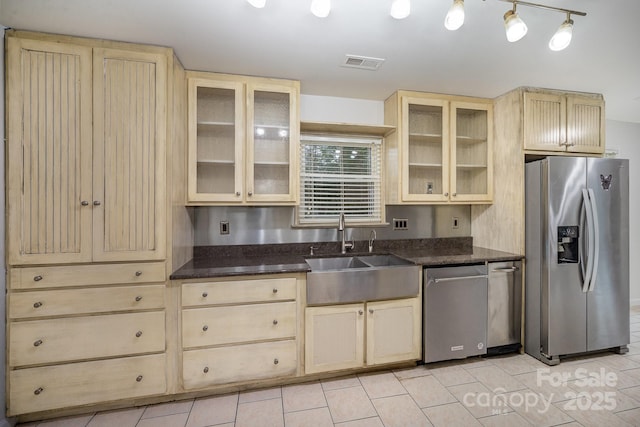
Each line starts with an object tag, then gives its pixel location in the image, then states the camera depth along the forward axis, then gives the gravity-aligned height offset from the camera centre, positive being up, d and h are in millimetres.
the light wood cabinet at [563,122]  2480 +849
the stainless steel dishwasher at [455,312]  2254 -823
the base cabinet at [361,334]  2064 -941
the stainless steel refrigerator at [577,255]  2322 -359
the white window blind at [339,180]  2695 +341
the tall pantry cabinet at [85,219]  1659 -35
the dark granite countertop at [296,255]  1982 -379
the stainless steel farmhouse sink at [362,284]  2055 -543
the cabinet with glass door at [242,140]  2188 +619
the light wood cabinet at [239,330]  1873 -817
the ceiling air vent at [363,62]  2015 +1142
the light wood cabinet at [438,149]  2580 +642
